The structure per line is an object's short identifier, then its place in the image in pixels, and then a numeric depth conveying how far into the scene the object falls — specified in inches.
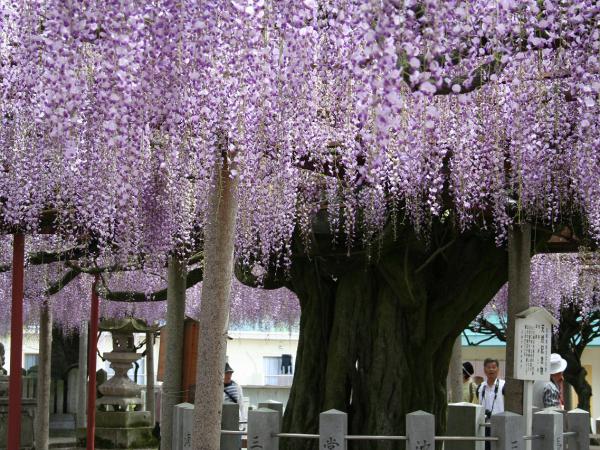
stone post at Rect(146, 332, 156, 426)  667.3
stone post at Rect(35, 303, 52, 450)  490.3
